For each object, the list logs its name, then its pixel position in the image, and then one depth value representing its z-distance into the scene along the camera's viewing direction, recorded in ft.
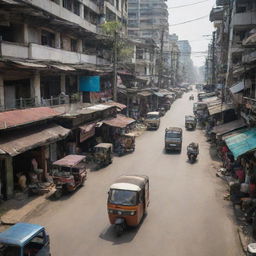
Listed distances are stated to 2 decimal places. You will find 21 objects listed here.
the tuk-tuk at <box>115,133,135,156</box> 100.87
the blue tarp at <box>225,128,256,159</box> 59.06
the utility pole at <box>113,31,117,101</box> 112.80
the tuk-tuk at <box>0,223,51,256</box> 33.37
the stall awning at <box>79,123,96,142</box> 89.23
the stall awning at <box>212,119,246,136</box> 86.56
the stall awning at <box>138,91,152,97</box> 168.90
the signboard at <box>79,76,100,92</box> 107.55
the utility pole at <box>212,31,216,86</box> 182.85
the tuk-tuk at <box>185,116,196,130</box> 148.56
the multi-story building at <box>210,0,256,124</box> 73.67
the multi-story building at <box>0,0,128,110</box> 67.82
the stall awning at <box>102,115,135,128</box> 106.32
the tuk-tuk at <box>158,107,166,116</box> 195.39
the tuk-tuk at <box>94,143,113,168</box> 84.38
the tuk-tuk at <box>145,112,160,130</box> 147.02
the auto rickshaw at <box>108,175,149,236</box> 46.92
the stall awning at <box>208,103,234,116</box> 108.95
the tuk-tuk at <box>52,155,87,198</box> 62.64
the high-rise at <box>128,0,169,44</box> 369.71
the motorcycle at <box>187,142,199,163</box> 90.84
